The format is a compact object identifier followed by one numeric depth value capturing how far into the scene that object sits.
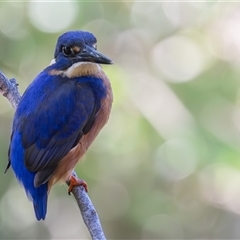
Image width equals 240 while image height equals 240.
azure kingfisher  6.75
